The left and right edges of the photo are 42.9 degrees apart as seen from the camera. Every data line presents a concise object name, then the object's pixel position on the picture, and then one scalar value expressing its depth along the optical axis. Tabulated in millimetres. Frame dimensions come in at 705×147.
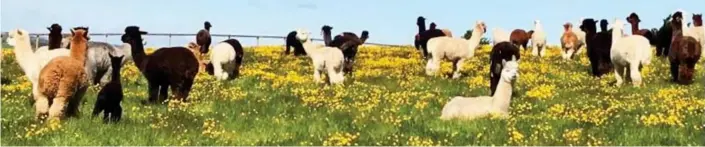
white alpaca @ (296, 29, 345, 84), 24469
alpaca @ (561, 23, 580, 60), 35125
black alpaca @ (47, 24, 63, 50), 22781
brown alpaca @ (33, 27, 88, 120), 14469
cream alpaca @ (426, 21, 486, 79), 26828
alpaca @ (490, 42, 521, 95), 20625
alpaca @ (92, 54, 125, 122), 14617
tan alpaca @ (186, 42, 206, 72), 27759
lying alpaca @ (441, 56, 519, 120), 15359
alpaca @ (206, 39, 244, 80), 26328
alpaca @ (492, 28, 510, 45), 40344
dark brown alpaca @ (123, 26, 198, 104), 18891
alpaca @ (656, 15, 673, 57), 33750
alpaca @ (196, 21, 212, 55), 39781
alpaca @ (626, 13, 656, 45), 31359
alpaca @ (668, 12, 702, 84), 22656
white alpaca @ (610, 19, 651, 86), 22672
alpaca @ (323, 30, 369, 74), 28766
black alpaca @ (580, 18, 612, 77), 26397
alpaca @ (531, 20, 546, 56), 37969
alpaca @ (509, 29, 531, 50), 41291
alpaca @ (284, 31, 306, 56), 39656
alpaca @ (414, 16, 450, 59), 36219
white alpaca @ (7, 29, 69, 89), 18672
